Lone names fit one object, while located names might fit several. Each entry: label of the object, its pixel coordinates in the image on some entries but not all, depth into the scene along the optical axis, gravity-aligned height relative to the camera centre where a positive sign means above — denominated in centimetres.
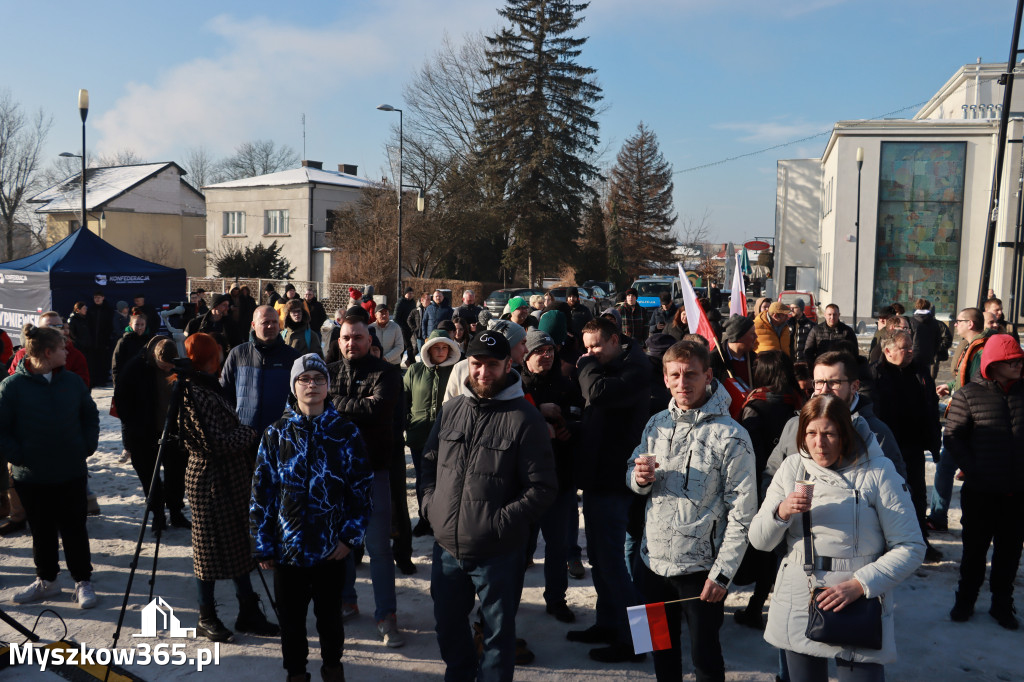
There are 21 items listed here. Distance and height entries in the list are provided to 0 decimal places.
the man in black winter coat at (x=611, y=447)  453 -90
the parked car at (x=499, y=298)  3134 -22
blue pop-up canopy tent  1516 +5
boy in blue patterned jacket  395 -114
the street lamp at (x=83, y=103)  1584 +371
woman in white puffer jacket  309 -96
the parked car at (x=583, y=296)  2943 -2
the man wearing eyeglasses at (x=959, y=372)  669 -59
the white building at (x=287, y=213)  4747 +474
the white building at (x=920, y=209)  3152 +413
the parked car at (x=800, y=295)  2371 +21
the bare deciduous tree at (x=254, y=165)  7800 +1245
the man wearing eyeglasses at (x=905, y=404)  589 -77
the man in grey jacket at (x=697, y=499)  351 -94
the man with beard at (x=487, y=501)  369 -102
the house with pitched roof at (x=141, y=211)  5269 +508
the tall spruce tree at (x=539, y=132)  4144 +890
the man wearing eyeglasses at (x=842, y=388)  399 -45
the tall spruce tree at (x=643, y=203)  6512 +822
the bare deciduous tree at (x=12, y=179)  5259 +701
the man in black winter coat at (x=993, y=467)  500 -106
